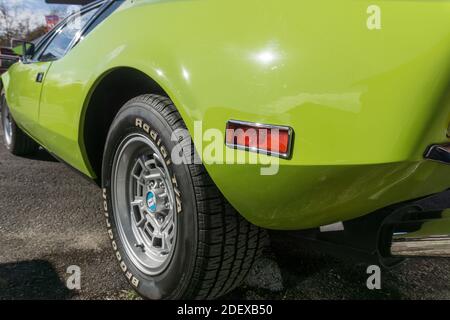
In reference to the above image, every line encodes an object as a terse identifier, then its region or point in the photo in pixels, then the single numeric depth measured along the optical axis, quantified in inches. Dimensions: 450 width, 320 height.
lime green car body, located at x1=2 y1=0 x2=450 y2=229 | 43.0
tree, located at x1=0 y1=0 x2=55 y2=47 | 951.0
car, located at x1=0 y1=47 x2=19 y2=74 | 286.4
